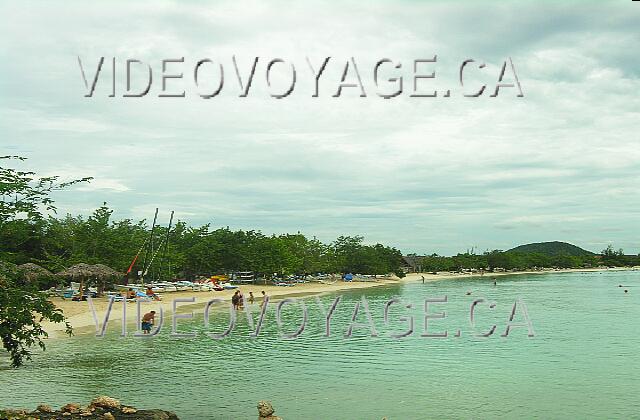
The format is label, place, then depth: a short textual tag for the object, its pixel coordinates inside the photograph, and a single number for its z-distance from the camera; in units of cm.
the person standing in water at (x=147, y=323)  2717
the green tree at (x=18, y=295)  1214
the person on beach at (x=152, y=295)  4341
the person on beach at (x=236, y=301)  3882
